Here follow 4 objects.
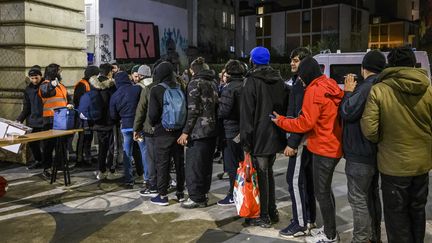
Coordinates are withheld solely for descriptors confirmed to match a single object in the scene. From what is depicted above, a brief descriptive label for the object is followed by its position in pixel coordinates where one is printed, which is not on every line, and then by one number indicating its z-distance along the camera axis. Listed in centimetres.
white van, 1334
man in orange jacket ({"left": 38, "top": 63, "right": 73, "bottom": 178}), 822
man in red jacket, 441
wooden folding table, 645
